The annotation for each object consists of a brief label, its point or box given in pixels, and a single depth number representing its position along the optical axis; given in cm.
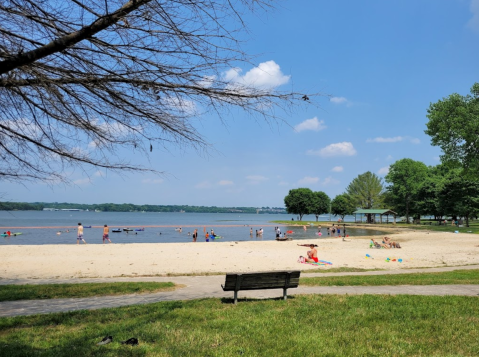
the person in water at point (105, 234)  3661
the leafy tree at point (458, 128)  3972
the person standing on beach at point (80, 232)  3562
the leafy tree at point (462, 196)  6278
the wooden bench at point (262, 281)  820
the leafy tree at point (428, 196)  7706
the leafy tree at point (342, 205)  12279
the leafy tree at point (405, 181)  8994
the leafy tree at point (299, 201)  13650
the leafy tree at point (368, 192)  11850
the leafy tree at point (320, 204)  13750
